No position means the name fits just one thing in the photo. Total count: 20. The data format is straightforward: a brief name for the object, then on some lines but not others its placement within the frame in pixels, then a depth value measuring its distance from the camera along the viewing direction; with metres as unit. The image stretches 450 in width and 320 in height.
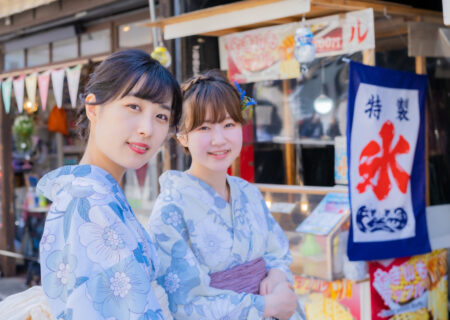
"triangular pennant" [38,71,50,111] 6.99
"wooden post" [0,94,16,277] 9.11
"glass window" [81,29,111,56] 7.07
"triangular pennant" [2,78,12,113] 7.53
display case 4.75
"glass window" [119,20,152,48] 6.48
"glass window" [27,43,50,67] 8.02
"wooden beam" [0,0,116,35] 6.95
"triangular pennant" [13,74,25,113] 7.36
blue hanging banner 4.59
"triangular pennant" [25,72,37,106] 7.20
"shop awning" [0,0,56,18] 7.07
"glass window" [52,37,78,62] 7.54
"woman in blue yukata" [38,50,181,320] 1.69
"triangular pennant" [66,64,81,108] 6.58
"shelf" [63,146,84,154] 9.38
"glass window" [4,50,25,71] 8.58
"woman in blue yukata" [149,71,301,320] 2.54
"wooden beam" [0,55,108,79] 6.86
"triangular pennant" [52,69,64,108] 6.65
